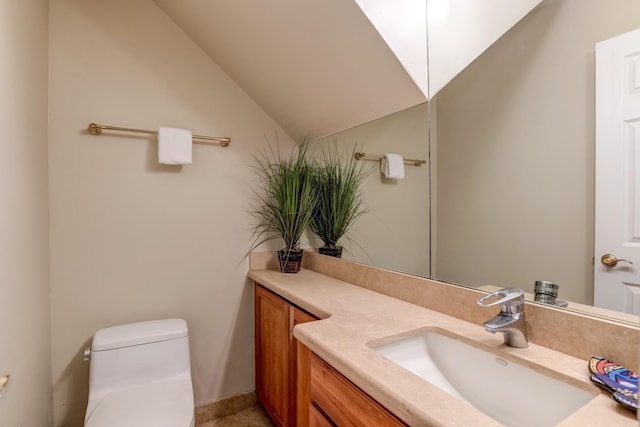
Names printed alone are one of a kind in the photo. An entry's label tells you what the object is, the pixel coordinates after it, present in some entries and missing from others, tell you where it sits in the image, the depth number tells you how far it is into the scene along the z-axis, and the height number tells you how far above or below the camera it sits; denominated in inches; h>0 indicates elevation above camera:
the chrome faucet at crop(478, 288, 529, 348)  34.7 -11.8
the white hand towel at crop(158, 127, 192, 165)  67.2 +13.8
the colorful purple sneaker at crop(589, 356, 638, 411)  24.0 -14.1
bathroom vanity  25.7 -15.3
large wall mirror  36.8 +7.1
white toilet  49.7 -31.2
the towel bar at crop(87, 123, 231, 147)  63.7 +16.9
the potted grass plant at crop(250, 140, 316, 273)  74.7 +2.0
